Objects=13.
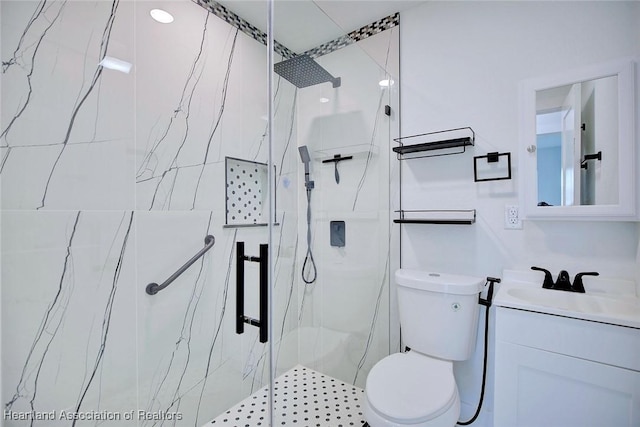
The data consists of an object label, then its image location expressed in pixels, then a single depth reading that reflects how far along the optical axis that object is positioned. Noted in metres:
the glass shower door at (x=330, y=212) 1.51
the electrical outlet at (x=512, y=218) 1.48
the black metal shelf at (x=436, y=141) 1.58
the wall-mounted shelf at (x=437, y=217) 1.58
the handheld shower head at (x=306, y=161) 1.60
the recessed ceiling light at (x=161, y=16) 1.40
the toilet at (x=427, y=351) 1.12
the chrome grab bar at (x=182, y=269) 1.38
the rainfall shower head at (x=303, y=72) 1.44
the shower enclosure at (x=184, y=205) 1.07
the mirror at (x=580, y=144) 1.21
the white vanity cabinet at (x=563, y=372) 0.97
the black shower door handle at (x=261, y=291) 1.11
